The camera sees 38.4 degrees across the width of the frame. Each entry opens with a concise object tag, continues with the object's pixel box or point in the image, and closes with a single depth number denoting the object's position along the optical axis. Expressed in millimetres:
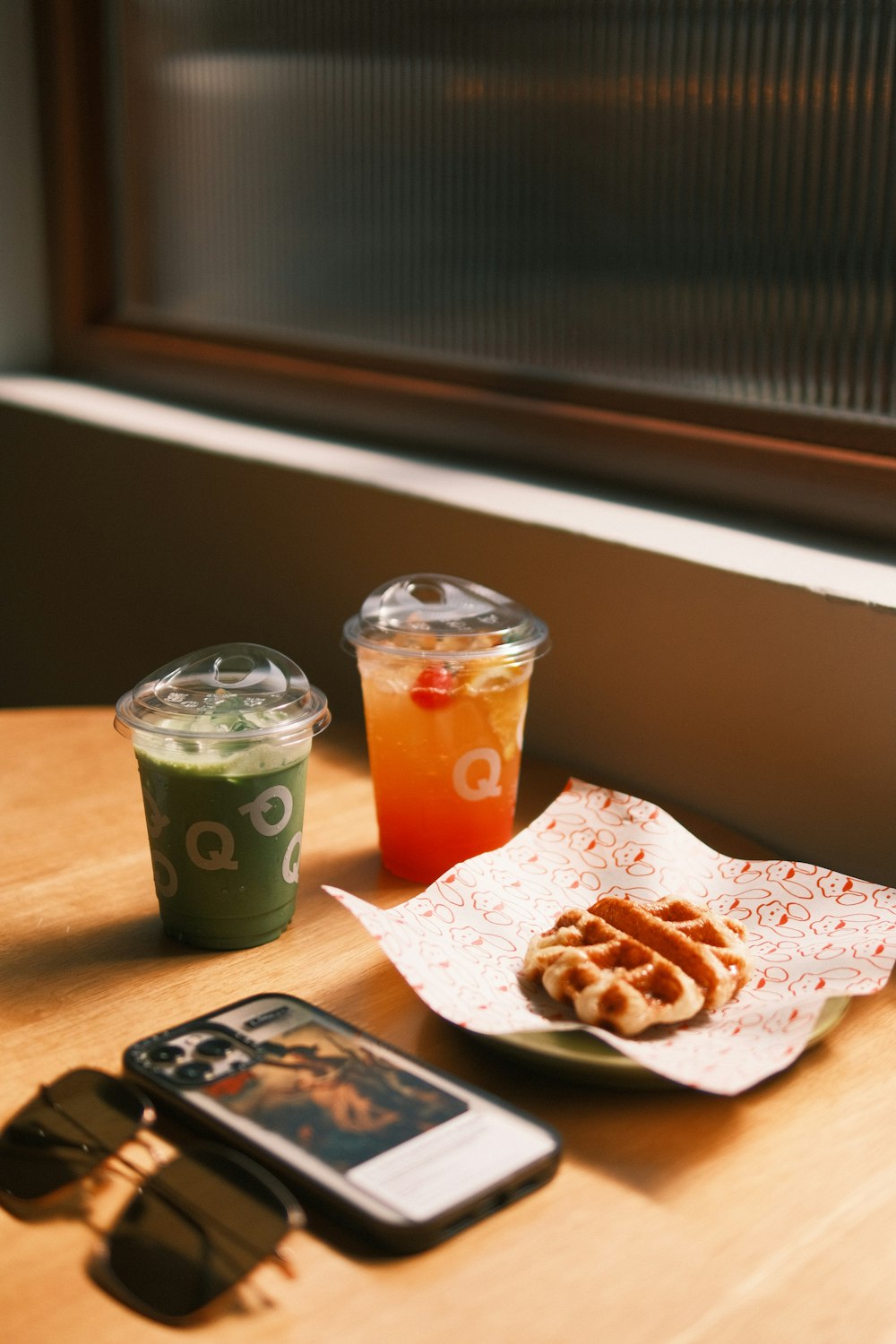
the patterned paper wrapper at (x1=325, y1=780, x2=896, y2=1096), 785
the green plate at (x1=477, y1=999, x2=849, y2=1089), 755
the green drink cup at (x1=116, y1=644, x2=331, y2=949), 897
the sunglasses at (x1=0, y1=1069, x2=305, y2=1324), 622
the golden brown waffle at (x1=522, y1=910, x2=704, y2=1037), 781
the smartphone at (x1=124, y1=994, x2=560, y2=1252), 649
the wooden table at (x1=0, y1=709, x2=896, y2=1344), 603
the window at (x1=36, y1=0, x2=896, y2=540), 1313
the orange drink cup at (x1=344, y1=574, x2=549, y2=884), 1021
